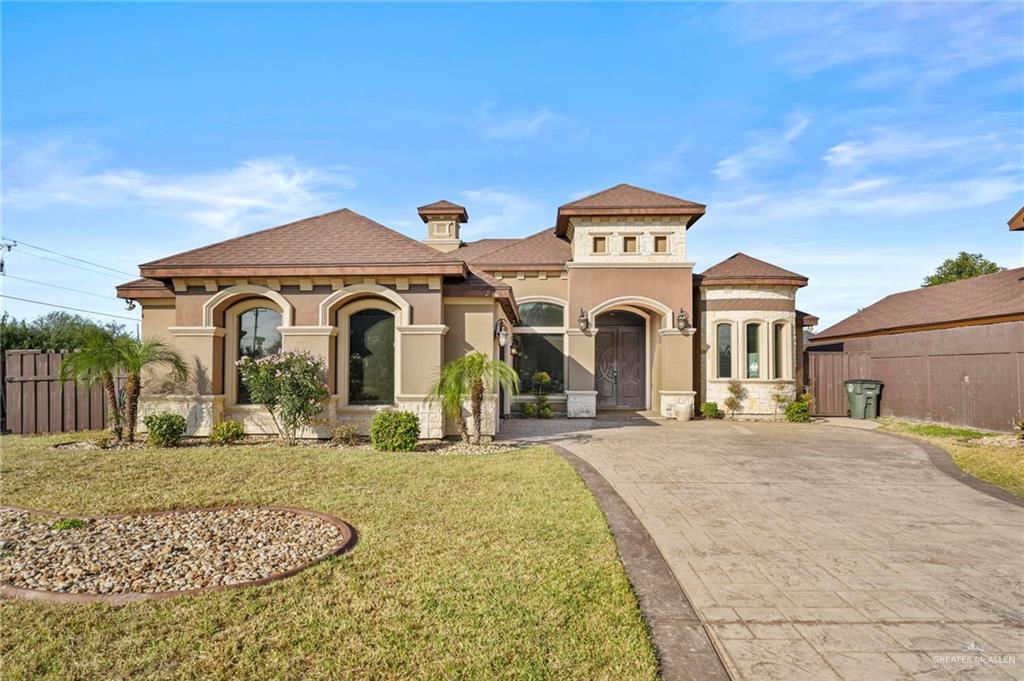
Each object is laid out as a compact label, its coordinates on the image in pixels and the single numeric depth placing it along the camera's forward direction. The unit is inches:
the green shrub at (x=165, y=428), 391.5
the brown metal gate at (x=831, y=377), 665.0
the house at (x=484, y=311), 425.7
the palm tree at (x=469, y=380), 384.2
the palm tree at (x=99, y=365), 387.9
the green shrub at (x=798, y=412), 601.9
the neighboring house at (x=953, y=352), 490.0
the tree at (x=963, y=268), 1175.0
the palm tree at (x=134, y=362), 395.2
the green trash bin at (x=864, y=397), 634.2
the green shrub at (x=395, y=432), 377.1
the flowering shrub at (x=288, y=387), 395.9
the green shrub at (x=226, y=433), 408.2
